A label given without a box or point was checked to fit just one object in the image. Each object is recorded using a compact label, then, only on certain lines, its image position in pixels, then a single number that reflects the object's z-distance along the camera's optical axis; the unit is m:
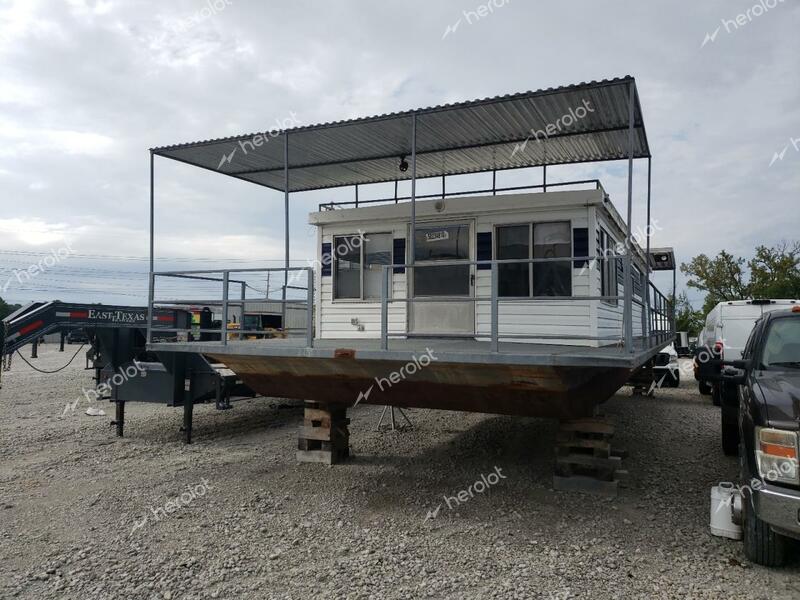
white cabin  7.66
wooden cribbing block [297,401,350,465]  7.34
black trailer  8.80
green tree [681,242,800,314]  29.36
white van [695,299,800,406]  12.66
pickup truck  3.89
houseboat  5.59
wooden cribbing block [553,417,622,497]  6.08
